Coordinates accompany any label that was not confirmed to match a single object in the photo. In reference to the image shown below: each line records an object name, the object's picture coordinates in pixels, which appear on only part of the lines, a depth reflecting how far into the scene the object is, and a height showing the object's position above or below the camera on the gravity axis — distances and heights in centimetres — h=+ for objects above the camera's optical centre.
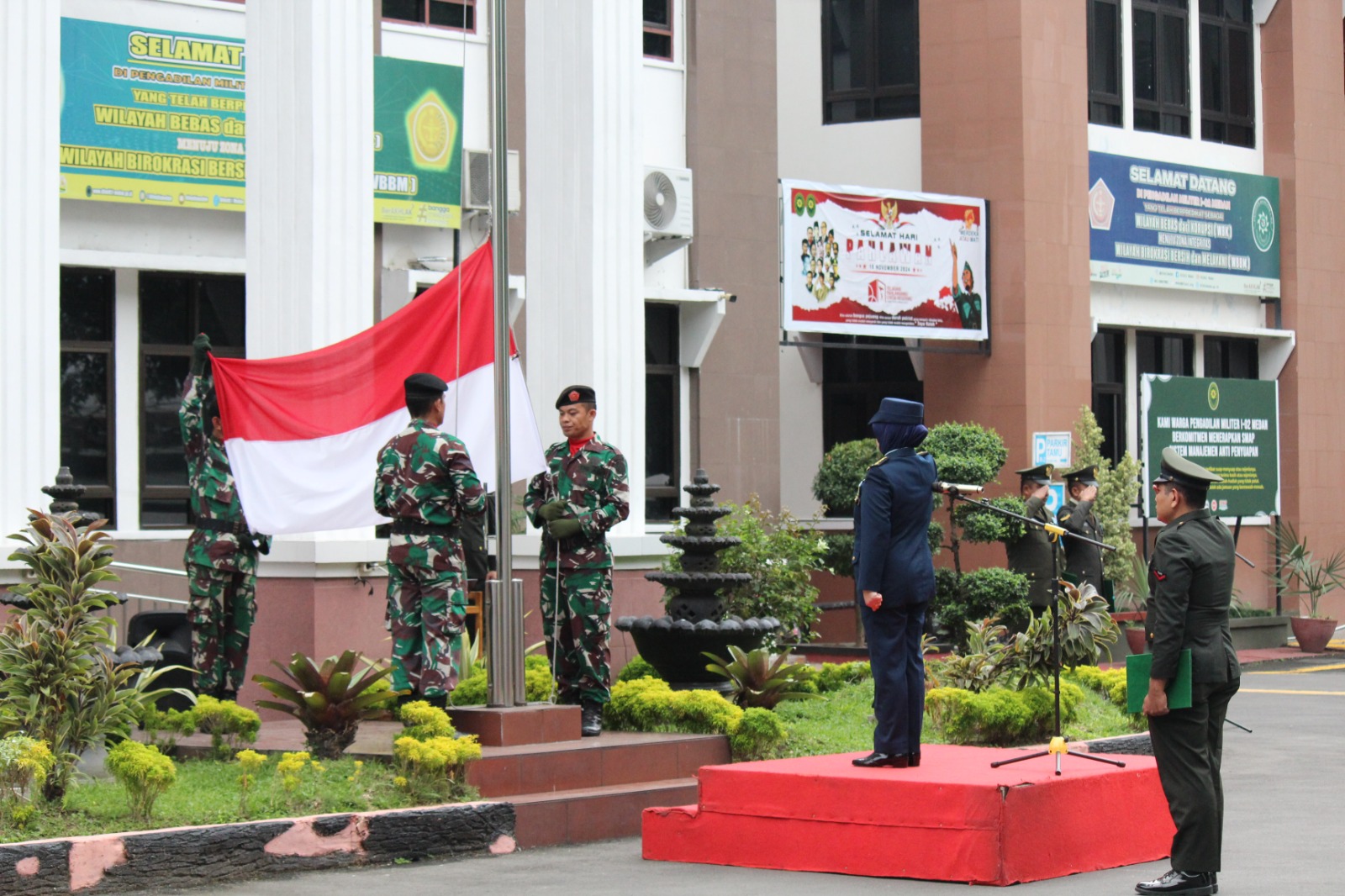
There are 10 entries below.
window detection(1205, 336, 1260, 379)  2731 +219
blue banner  2488 +393
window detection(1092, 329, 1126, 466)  2564 +163
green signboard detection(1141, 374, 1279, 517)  2445 +99
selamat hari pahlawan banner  2133 +296
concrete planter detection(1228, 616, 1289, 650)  2381 -171
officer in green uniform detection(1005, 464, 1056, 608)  1748 -46
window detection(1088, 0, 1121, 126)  2523 +618
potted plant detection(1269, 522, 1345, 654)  2373 -107
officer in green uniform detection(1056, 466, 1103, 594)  1800 -20
